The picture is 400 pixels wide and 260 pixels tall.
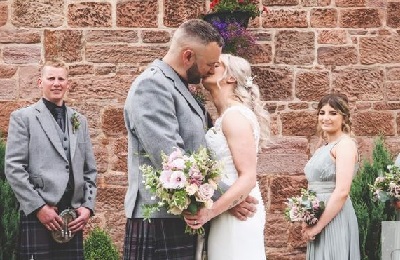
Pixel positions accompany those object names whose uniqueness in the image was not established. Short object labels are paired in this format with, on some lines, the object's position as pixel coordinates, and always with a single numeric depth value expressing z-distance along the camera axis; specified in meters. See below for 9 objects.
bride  3.75
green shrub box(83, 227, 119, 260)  5.98
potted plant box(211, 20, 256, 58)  6.48
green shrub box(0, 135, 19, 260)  5.65
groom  3.49
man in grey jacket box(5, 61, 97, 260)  4.97
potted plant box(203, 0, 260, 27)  6.51
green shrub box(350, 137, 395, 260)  6.04
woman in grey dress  5.21
